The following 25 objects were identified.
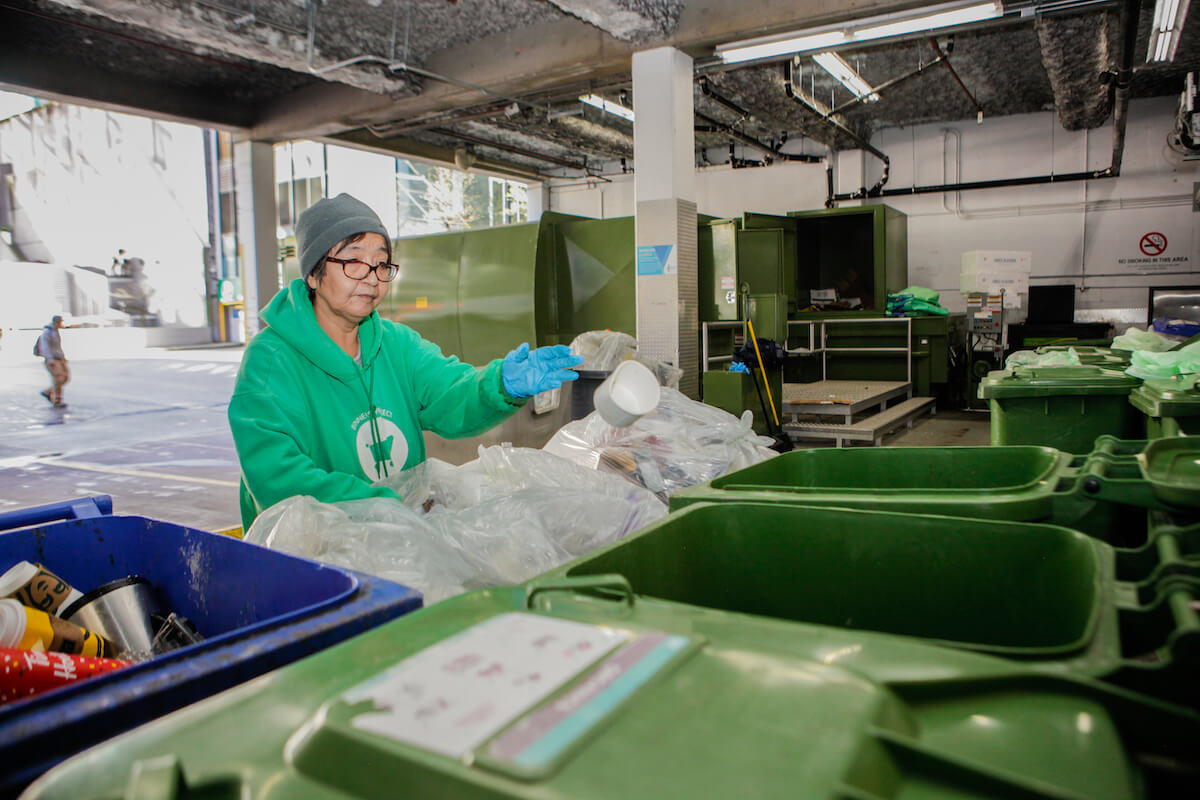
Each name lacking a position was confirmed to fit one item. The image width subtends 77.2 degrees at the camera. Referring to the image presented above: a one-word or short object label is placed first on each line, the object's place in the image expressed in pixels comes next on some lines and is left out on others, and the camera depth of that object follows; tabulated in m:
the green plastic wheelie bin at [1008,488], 1.18
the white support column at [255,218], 8.78
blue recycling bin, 0.63
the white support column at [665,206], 6.02
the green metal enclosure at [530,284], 6.47
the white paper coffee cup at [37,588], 1.02
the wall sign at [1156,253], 9.26
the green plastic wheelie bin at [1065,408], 2.62
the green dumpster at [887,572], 0.95
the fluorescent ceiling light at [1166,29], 5.04
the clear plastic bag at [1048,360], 3.21
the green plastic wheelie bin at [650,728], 0.48
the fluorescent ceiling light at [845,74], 7.13
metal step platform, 5.79
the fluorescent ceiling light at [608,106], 8.23
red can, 0.80
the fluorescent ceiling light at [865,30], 5.16
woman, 1.57
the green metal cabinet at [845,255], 9.10
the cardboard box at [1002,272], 7.89
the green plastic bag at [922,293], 8.26
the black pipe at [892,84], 7.37
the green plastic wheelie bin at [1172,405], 2.07
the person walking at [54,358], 9.34
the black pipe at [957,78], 6.92
